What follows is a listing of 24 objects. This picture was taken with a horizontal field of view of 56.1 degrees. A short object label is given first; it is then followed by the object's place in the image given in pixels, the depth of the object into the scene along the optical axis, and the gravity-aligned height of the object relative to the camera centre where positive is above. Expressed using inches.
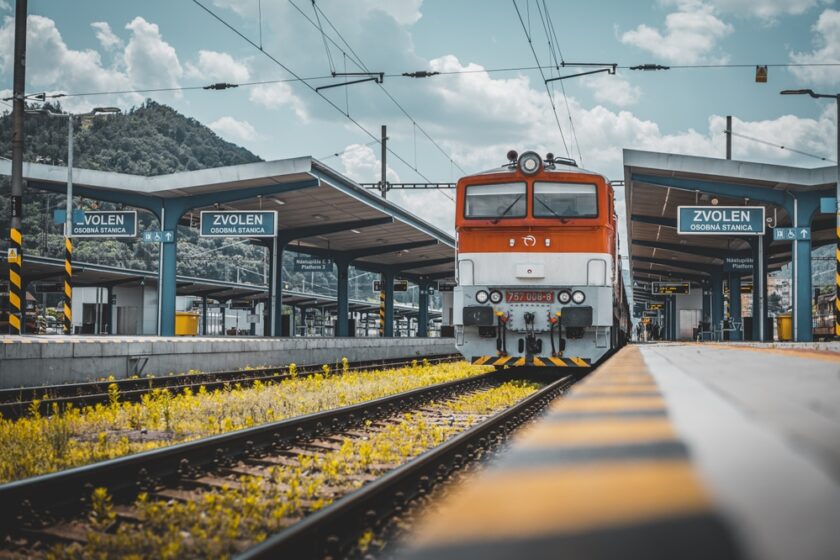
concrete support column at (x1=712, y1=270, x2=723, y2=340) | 1660.9 +34.0
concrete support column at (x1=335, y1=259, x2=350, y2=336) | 1497.3 +28.2
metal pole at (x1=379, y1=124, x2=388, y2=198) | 1588.3 +277.0
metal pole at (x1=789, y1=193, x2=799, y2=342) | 894.4 +43.0
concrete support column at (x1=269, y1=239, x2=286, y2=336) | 1179.9 +36.3
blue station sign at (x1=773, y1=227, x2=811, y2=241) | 893.8 +92.9
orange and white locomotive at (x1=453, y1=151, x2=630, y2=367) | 528.1 +30.5
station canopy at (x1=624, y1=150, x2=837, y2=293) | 896.3 +155.1
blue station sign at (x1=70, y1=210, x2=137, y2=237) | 920.9 +100.8
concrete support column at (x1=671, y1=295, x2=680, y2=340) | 1995.7 -17.5
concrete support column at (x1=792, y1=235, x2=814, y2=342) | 883.4 +24.3
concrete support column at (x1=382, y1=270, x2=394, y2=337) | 1715.6 +46.6
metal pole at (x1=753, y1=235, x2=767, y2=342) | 1042.7 +34.6
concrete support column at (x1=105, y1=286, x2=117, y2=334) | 1630.2 +2.4
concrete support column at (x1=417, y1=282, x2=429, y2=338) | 2007.9 +13.5
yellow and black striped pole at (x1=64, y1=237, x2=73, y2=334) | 909.2 +34.0
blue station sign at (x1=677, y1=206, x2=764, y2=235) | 881.5 +107.3
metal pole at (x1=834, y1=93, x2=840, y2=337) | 823.7 +8.1
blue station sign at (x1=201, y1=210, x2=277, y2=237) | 911.7 +103.1
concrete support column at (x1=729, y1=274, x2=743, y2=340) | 1532.5 +35.7
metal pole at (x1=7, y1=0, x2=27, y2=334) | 705.0 +126.7
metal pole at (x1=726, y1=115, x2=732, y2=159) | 1592.0 +362.4
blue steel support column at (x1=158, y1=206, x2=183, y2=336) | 987.3 +44.3
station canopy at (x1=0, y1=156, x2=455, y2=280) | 916.0 +146.1
